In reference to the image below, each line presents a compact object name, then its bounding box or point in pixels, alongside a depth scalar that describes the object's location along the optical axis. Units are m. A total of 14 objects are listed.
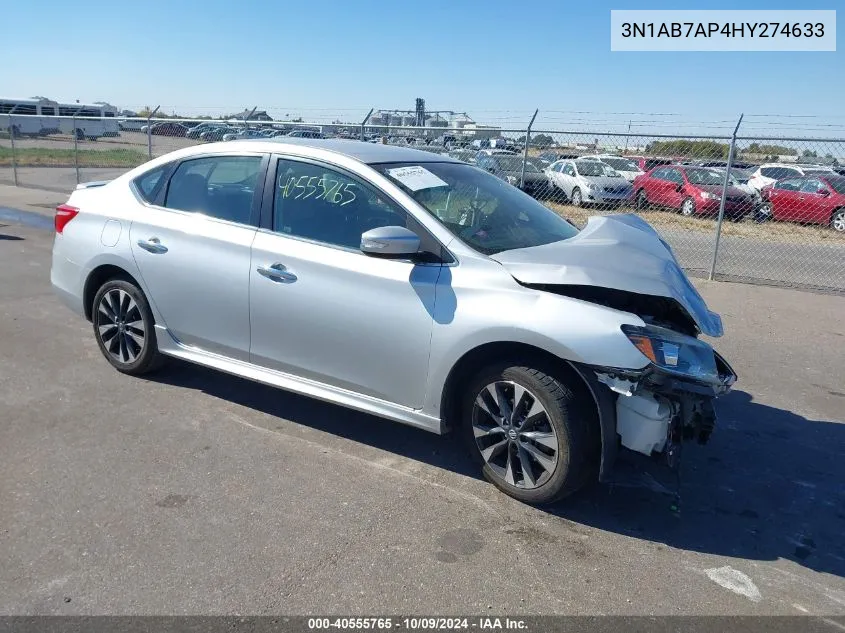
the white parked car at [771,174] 16.45
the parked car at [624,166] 14.48
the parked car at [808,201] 16.16
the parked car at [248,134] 14.35
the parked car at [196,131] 19.33
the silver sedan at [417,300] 3.40
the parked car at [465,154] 13.33
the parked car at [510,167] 12.47
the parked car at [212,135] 18.50
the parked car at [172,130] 18.92
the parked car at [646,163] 14.59
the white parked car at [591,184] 14.59
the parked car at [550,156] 12.68
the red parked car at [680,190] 15.80
